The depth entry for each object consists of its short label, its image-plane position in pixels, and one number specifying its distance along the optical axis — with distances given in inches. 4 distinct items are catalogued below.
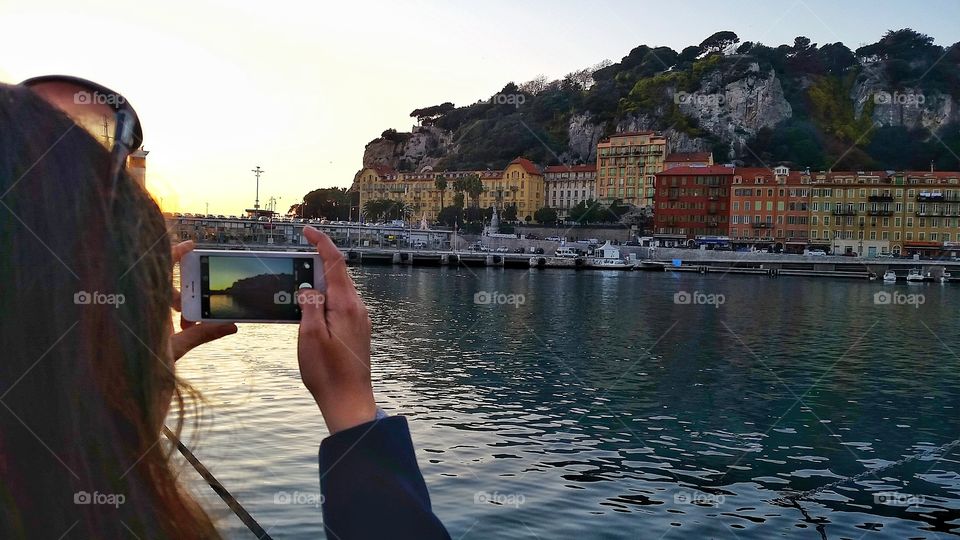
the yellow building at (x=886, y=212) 3257.9
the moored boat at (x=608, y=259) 3074.8
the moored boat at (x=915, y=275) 2733.8
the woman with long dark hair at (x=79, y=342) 34.8
